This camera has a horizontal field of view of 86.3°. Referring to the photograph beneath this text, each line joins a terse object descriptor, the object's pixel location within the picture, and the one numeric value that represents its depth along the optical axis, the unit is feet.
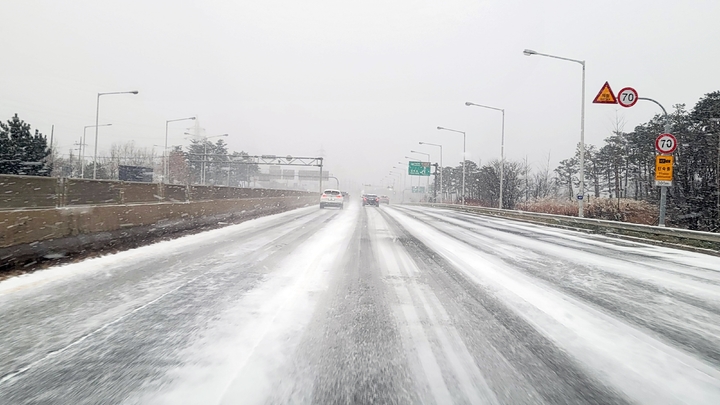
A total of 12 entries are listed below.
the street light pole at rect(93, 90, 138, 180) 106.93
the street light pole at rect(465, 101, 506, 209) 102.91
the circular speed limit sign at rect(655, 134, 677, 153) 44.62
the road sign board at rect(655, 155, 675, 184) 44.93
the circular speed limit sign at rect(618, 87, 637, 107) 49.27
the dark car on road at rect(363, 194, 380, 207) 170.91
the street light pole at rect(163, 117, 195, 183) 132.46
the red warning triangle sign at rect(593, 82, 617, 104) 52.70
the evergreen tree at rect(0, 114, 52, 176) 104.06
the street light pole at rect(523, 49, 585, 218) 66.43
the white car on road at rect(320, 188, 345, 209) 114.01
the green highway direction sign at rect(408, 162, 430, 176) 210.38
